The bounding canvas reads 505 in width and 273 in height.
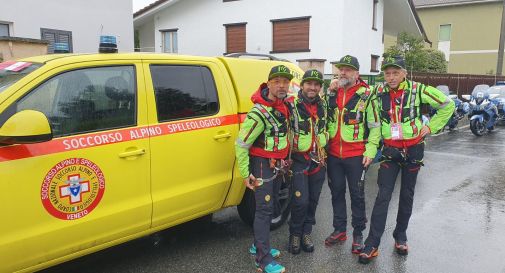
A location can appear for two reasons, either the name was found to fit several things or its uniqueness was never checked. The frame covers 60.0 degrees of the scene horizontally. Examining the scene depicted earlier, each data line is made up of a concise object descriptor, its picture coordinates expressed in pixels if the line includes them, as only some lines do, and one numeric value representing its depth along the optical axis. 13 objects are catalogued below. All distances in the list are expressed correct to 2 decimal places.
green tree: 20.11
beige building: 33.06
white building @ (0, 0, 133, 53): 11.25
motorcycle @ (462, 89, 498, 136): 12.03
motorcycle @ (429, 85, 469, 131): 12.78
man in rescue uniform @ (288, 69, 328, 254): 3.79
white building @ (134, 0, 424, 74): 16.95
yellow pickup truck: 2.67
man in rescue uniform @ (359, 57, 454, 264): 3.78
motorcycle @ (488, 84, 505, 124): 13.82
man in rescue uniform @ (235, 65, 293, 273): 3.50
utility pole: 24.61
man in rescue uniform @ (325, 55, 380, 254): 3.89
